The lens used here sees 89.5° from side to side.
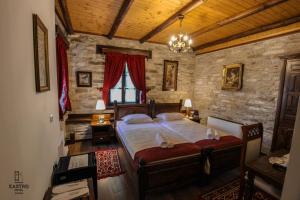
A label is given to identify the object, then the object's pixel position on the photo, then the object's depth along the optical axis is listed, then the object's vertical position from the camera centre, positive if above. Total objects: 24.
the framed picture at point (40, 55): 1.30 +0.24
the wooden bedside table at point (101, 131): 3.96 -1.32
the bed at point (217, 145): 2.51 -1.04
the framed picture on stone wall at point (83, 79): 4.07 +0.07
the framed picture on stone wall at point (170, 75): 5.08 +0.31
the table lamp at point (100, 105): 3.90 -0.59
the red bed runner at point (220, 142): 2.62 -1.02
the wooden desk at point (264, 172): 1.49 -0.88
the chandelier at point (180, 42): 2.90 +0.82
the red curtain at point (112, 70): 4.27 +0.35
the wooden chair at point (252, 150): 1.75 -0.85
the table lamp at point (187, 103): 4.88 -0.58
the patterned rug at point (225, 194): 2.20 -1.61
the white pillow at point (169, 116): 4.32 -0.92
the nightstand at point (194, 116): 4.88 -1.02
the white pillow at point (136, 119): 3.89 -0.93
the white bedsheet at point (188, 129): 3.05 -1.02
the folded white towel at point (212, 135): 2.91 -0.95
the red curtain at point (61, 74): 2.72 +0.12
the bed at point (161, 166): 2.08 -1.20
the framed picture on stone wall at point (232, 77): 3.96 +0.27
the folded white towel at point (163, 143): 2.43 -0.96
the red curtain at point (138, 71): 4.53 +0.36
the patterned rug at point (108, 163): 2.75 -1.64
